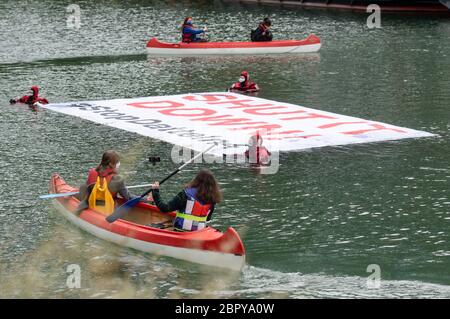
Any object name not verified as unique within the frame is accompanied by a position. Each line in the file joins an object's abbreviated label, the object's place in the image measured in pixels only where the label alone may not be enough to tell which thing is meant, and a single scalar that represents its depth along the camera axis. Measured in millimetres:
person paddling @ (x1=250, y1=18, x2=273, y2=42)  46500
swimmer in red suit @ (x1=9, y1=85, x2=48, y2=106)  35562
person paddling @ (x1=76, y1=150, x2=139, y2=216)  20703
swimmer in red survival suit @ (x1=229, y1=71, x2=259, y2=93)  37594
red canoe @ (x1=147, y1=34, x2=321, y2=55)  45875
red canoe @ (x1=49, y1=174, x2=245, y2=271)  18750
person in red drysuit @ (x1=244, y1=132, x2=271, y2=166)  27141
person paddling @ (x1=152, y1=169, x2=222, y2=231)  19188
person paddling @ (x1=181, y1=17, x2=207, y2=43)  46406
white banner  29859
